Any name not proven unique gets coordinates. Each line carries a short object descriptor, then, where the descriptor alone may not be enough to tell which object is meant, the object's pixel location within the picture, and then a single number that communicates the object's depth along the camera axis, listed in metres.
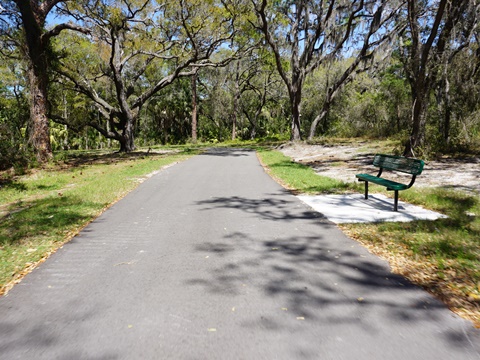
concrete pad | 5.84
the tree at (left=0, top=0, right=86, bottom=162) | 13.84
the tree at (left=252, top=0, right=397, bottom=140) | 18.19
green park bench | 6.35
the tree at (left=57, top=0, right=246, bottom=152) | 17.42
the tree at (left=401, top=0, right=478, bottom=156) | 11.40
